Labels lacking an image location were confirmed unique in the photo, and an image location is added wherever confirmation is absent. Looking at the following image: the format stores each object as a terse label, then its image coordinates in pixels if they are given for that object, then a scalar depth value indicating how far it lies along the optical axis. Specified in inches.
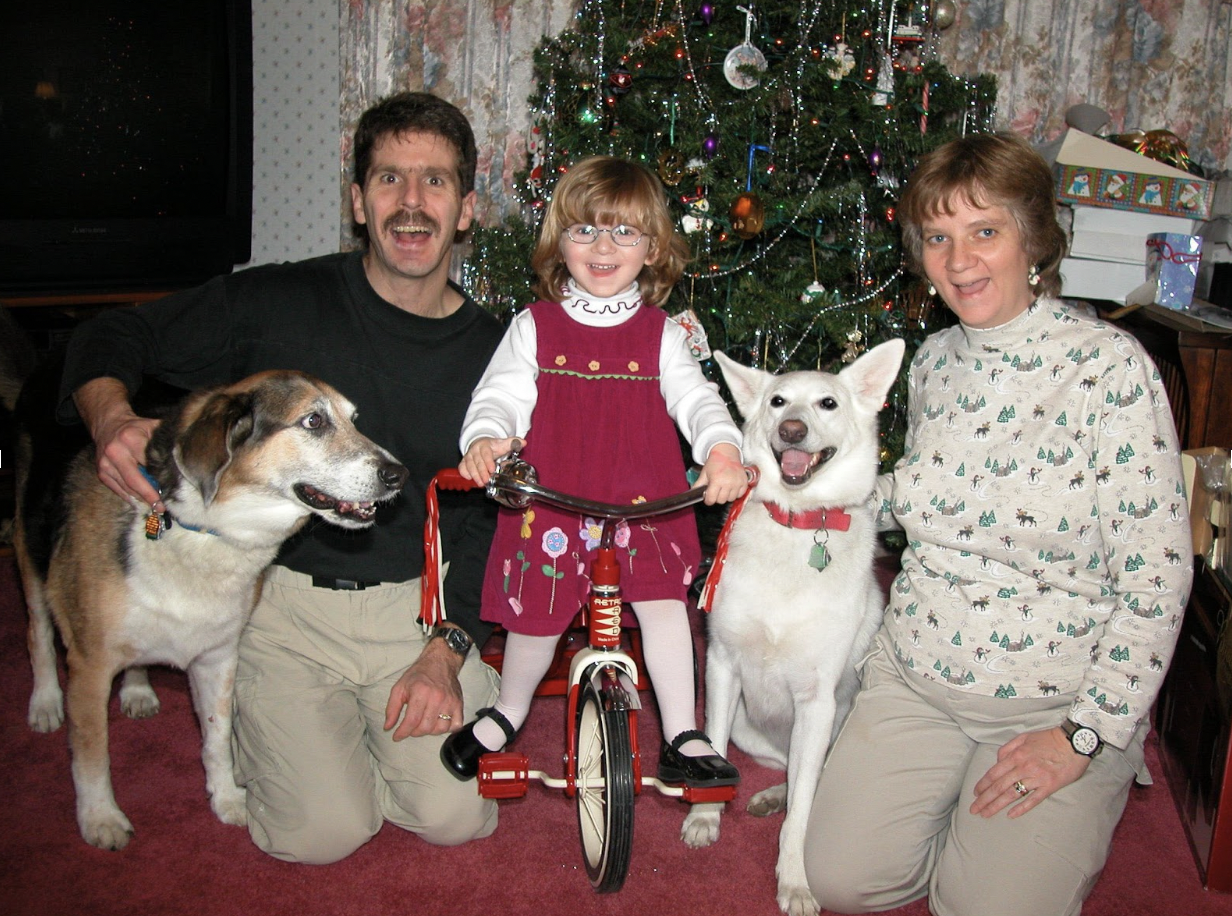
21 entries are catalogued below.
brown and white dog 83.0
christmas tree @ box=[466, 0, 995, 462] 129.1
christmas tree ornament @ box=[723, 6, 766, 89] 129.2
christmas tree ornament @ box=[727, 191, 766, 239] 122.2
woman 77.5
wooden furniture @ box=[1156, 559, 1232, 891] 87.6
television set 149.3
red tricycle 72.2
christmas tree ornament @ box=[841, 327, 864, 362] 128.3
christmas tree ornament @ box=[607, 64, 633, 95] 133.7
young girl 87.7
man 91.6
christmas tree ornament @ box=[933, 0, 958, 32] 156.3
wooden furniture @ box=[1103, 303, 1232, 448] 123.8
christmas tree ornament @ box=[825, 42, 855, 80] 130.7
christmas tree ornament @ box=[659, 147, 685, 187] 126.6
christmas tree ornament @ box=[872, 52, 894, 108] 133.0
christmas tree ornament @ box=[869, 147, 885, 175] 130.7
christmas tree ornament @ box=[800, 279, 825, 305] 130.3
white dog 86.8
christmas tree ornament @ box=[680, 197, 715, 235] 128.1
